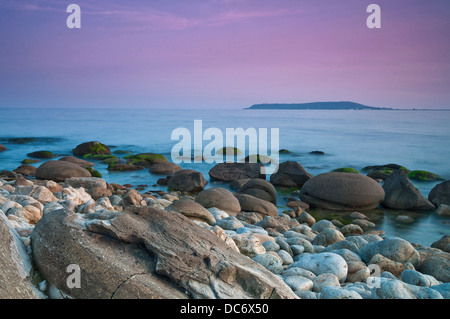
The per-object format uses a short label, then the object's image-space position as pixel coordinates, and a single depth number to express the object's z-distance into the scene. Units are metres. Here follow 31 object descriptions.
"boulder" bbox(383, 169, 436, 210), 9.15
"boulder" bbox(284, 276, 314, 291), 3.32
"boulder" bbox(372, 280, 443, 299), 3.16
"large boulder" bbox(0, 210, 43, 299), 2.46
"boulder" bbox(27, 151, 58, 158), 17.50
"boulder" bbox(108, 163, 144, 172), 13.94
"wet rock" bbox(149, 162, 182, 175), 13.16
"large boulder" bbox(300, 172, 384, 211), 9.07
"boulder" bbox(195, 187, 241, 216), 7.71
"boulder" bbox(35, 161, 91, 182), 10.96
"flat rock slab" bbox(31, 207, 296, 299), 2.54
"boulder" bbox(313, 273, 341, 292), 3.46
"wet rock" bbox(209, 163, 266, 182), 12.23
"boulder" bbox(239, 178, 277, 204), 9.62
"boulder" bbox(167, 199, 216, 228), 5.90
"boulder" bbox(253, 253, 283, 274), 3.92
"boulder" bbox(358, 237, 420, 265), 4.63
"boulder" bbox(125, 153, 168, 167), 14.61
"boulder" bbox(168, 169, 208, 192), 10.71
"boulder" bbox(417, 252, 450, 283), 4.34
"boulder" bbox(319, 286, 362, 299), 3.04
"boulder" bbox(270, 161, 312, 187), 11.46
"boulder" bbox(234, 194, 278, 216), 8.09
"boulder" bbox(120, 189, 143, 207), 6.47
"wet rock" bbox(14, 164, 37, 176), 12.36
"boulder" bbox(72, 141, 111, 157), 17.69
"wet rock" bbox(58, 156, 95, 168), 14.20
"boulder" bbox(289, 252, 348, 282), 3.90
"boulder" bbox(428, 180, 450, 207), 9.34
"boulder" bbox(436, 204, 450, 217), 8.80
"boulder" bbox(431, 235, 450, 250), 6.10
